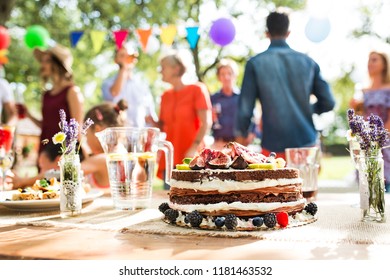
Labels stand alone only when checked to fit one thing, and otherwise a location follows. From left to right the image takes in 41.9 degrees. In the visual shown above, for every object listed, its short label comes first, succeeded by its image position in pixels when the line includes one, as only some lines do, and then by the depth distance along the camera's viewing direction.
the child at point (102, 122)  3.21
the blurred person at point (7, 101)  4.89
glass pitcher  1.93
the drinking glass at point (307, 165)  2.20
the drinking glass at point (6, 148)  2.38
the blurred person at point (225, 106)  5.30
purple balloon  6.71
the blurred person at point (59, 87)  3.74
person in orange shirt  4.25
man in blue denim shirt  3.45
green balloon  7.27
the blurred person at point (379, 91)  4.00
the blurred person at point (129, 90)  4.94
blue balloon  5.53
